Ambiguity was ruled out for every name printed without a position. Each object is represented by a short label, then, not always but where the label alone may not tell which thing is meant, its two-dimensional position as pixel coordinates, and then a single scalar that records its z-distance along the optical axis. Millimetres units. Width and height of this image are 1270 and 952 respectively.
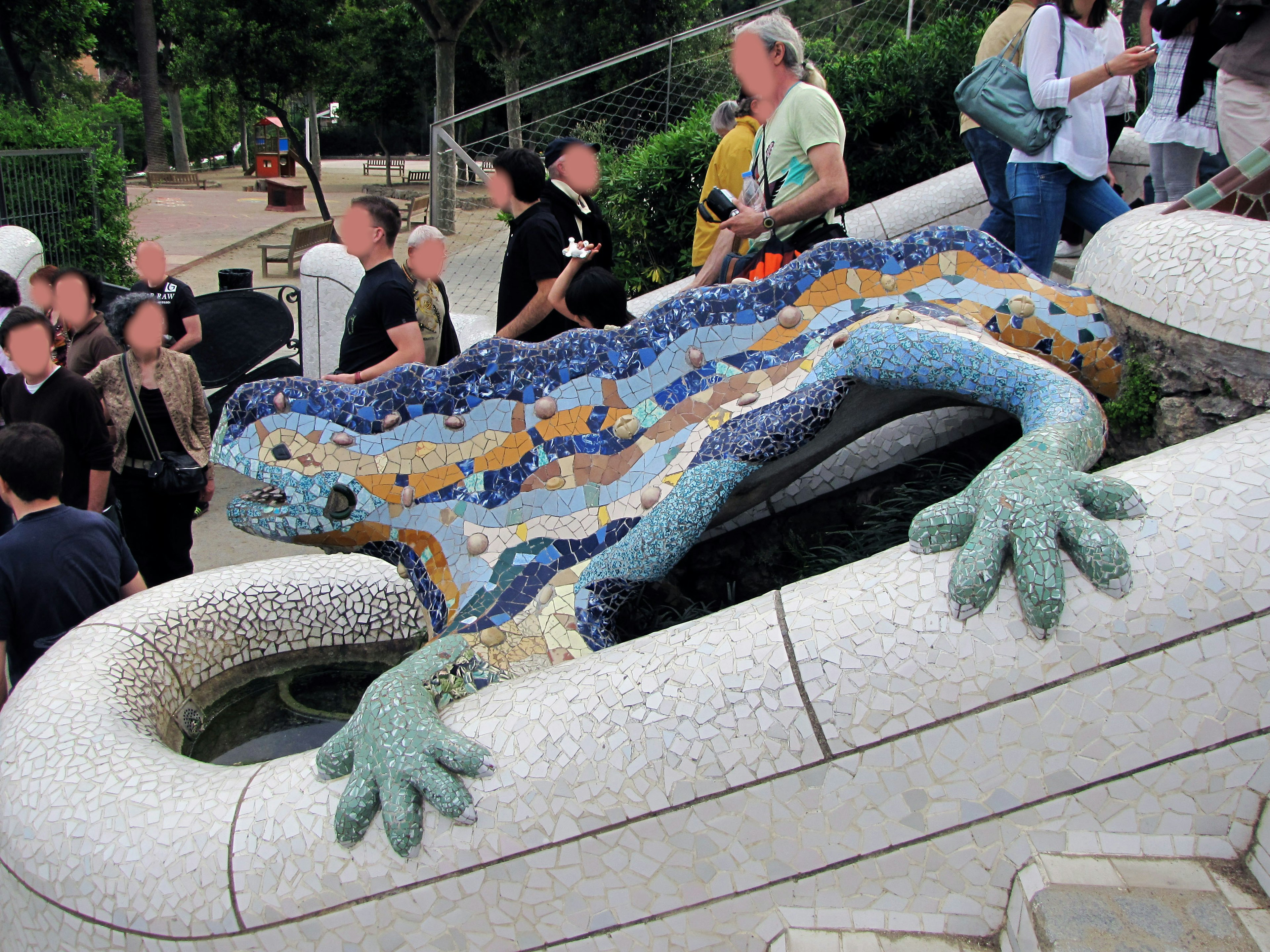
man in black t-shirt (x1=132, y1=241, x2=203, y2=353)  5555
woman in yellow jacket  4547
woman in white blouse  3689
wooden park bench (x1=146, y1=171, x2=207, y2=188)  27891
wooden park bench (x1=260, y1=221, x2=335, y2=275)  15398
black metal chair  7316
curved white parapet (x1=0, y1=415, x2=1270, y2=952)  1973
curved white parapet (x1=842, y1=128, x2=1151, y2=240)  5840
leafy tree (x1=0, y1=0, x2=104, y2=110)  19016
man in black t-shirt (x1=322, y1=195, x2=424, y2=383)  3883
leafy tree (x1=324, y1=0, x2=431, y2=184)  29016
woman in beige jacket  4312
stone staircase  1811
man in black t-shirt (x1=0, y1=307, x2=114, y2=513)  4121
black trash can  9562
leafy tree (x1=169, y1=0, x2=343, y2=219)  21406
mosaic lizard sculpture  2656
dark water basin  3285
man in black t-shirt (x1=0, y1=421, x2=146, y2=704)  3223
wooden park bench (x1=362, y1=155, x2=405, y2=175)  32312
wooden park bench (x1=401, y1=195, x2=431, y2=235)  17984
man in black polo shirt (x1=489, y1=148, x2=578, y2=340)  4004
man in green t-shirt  3404
